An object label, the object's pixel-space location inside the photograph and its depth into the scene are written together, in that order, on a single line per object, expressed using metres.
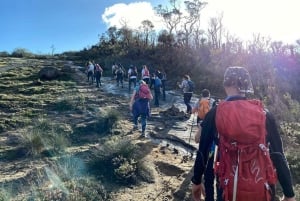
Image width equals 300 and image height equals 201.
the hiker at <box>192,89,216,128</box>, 4.95
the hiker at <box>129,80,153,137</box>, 6.14
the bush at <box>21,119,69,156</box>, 4.79
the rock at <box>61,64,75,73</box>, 16.82
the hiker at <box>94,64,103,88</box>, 13.05
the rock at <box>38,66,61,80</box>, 14.40
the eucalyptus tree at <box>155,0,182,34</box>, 25.94
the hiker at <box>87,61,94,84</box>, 13.90
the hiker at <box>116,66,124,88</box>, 13.24
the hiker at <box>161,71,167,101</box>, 10.93
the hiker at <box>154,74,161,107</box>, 10.00
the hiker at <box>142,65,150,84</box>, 10.53
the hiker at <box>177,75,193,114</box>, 8.60
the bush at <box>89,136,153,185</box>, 3.91
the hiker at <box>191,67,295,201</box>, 1.54
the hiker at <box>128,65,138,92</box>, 11.61
